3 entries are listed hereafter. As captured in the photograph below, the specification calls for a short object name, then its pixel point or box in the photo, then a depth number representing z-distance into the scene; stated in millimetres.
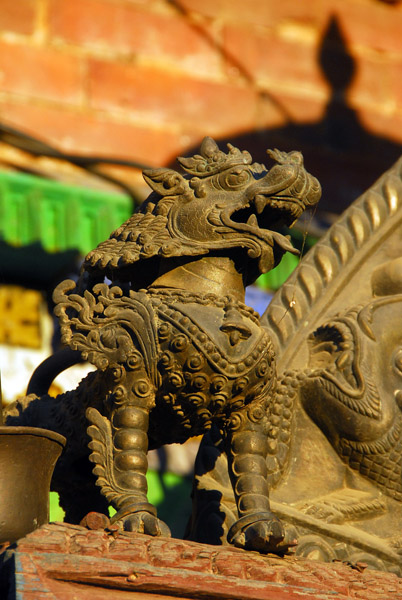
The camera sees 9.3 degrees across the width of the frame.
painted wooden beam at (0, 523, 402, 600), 4434
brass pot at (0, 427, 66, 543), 4917
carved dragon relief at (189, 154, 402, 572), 5984
